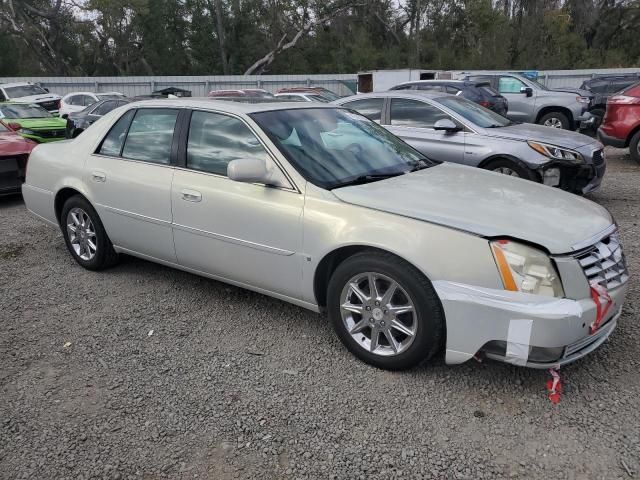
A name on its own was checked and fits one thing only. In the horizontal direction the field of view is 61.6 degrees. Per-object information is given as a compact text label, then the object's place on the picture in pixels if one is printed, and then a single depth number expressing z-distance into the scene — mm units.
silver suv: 13477
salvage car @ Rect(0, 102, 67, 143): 11727
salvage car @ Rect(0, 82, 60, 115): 21312
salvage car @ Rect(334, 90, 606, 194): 6395
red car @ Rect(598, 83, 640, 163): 9719
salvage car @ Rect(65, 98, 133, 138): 12586
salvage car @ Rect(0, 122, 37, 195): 7746
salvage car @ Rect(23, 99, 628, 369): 2768
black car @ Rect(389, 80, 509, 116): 11906
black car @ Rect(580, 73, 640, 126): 15555
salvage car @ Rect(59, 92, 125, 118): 18688
